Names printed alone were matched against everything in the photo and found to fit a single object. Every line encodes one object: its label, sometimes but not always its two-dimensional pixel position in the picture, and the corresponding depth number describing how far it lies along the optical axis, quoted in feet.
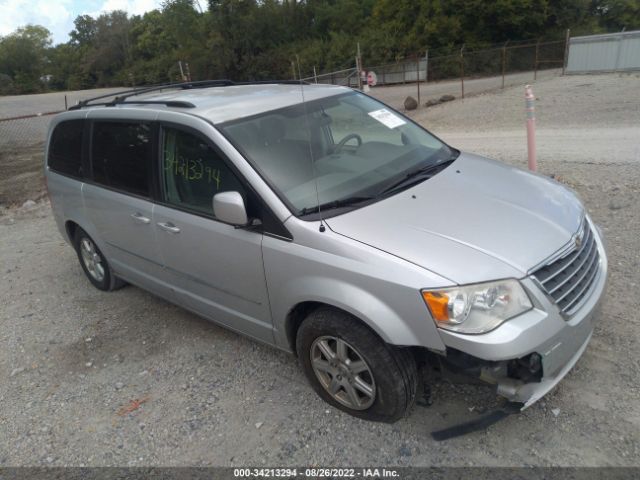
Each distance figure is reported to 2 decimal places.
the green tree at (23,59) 279.26
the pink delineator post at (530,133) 18.26
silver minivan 7.79
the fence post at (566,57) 69.02
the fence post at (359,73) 51.08
